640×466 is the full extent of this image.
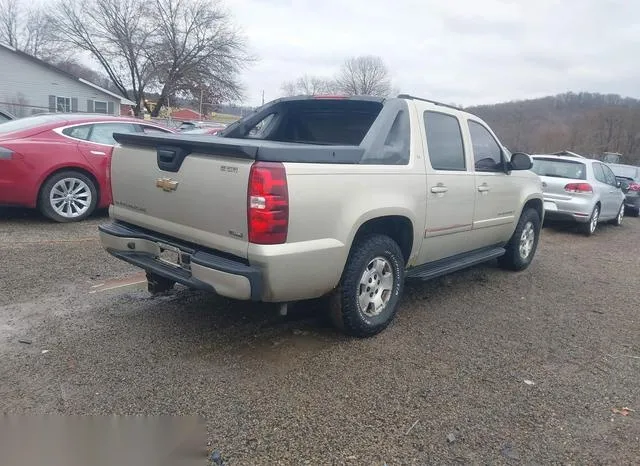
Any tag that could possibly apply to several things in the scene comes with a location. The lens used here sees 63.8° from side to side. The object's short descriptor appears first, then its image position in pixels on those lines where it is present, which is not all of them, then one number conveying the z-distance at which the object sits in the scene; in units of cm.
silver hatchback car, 941
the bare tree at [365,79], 6956
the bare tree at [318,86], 6548
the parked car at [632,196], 1406
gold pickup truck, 308
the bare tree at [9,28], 6412
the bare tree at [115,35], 4003
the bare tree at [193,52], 4078
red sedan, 642
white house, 2997
